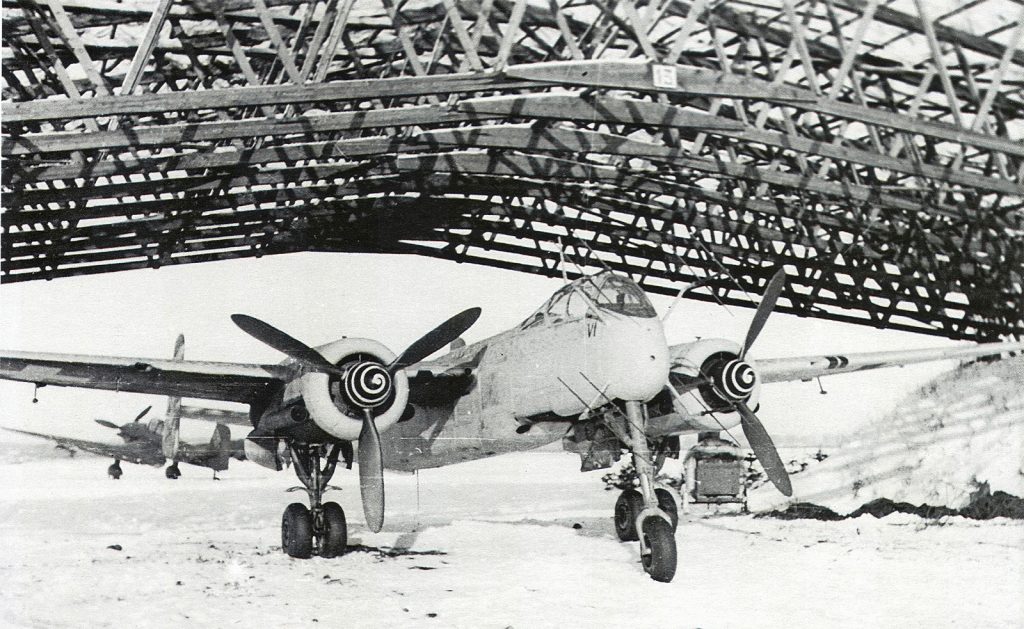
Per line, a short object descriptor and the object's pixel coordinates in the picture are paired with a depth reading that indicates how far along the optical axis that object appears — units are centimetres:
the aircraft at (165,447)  1894
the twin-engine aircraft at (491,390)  870
